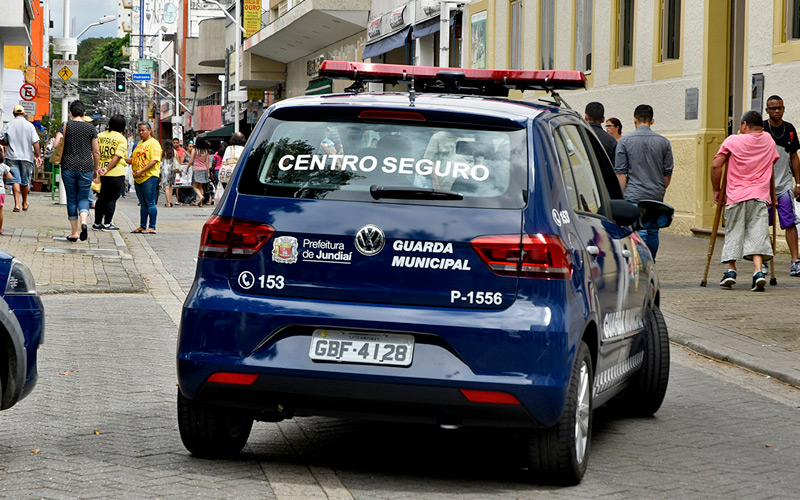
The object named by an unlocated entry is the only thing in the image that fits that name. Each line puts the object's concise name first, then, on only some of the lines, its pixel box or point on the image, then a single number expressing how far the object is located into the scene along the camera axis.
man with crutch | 12.85
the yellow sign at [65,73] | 30.67
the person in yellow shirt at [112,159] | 18.69
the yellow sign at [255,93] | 67.25
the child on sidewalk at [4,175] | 17.67
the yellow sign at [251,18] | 65.38
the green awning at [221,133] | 63.25
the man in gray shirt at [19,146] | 24.00
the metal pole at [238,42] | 57.88
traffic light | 70.19
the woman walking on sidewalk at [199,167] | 33.41
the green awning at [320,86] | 48.12
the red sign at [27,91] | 35.41
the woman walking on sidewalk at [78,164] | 17.06
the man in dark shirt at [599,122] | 13.38
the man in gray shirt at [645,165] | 12.73
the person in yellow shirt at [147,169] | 19.60
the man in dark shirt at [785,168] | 14.00
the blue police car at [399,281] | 5.02
